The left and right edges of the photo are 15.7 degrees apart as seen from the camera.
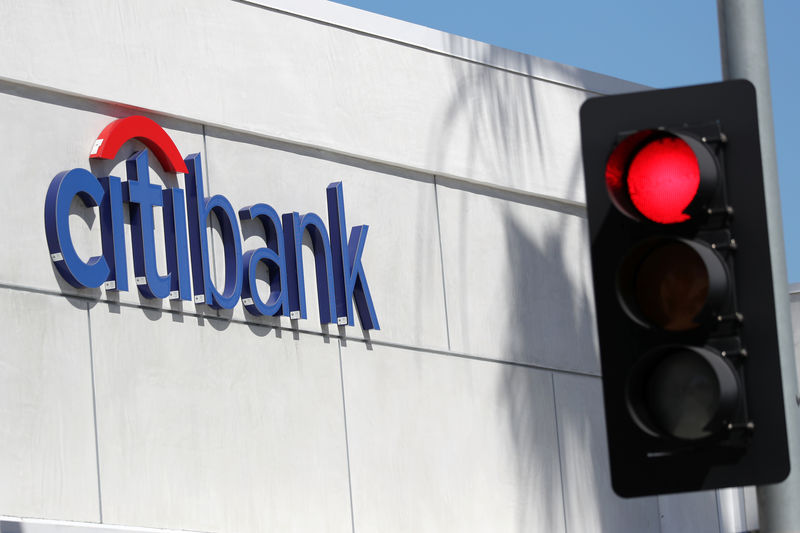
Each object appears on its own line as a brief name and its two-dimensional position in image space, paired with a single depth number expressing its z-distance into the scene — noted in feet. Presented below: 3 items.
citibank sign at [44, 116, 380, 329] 72.55
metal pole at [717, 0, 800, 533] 29.41
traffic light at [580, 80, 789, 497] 26.98
